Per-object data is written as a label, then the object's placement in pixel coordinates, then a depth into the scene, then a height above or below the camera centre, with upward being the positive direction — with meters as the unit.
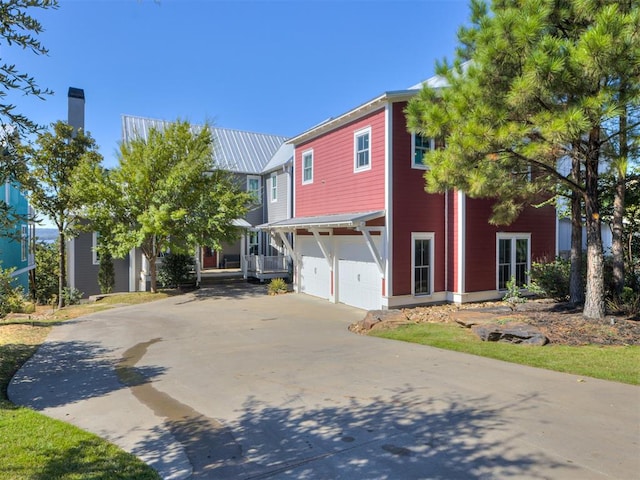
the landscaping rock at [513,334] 8.34 -1.88
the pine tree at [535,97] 7.20 +2.85
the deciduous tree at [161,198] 15.88 +1.76
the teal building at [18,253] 21.78 -0.62
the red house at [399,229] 12.93 +0.46
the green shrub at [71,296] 17.44 -2.29
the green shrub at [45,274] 19.83 -1.57
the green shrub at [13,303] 13.85 -2.15
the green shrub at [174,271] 19.44 -1.35
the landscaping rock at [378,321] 10.48 -2.00
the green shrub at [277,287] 17.95 -1.95
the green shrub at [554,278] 12.34 -1.08
